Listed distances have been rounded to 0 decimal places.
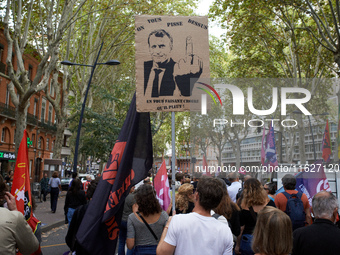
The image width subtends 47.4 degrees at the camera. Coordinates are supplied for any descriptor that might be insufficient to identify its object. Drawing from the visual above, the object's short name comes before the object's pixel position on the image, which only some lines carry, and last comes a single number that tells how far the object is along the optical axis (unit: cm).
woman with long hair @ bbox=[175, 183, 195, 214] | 562
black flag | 394
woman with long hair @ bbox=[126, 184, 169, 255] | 434
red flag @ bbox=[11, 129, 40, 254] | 500
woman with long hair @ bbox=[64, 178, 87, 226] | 819
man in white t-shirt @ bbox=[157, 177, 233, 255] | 289
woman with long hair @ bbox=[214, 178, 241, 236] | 461
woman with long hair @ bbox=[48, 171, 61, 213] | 1625
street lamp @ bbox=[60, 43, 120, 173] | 1814
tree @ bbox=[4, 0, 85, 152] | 1445
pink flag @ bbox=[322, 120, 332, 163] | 658
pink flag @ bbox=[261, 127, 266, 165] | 711
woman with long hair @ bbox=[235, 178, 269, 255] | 494
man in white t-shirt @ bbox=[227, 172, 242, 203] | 744
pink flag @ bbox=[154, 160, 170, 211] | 880
